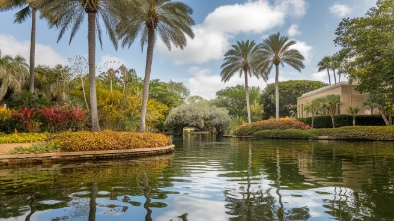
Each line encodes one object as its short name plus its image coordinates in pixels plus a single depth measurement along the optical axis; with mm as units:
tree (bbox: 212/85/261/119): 73562
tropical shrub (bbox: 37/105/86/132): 16828
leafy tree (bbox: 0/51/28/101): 29328
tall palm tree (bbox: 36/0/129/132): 16109
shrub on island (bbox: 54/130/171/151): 13172
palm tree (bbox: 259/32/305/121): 40469
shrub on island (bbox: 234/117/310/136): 36906
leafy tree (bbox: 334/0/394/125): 22031
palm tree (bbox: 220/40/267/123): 42906
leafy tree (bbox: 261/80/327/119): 64938
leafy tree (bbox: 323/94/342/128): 35728
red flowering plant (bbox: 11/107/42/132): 16422
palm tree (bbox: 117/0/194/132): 19625
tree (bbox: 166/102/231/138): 41344
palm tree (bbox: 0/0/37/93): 23056
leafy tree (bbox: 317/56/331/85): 64175
